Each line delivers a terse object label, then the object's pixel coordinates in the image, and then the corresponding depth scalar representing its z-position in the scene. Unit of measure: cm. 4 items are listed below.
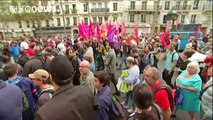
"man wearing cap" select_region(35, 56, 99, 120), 147
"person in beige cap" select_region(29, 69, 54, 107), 261
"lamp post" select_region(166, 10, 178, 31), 2298
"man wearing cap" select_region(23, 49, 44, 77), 401
